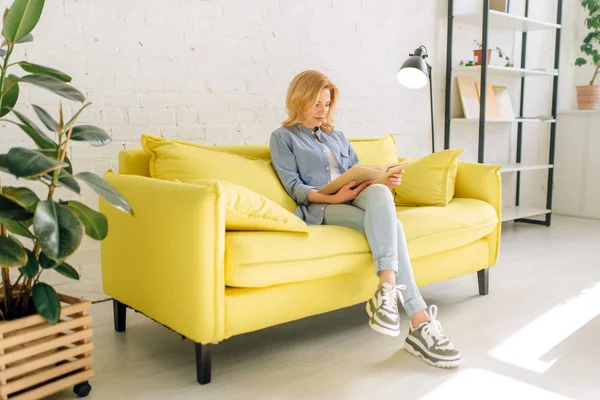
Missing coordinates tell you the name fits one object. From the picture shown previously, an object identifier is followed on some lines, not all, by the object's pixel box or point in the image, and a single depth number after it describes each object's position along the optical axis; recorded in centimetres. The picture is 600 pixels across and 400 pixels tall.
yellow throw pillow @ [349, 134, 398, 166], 296
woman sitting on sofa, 206
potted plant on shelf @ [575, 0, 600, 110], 470
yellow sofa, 178
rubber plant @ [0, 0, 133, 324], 146
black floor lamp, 297
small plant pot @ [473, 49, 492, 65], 409
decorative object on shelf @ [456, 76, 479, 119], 425
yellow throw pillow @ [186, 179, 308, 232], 189
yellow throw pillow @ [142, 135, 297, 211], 226
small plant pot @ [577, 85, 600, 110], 485
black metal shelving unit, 396
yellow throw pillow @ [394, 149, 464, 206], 274
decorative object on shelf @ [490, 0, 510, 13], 415
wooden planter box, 160
